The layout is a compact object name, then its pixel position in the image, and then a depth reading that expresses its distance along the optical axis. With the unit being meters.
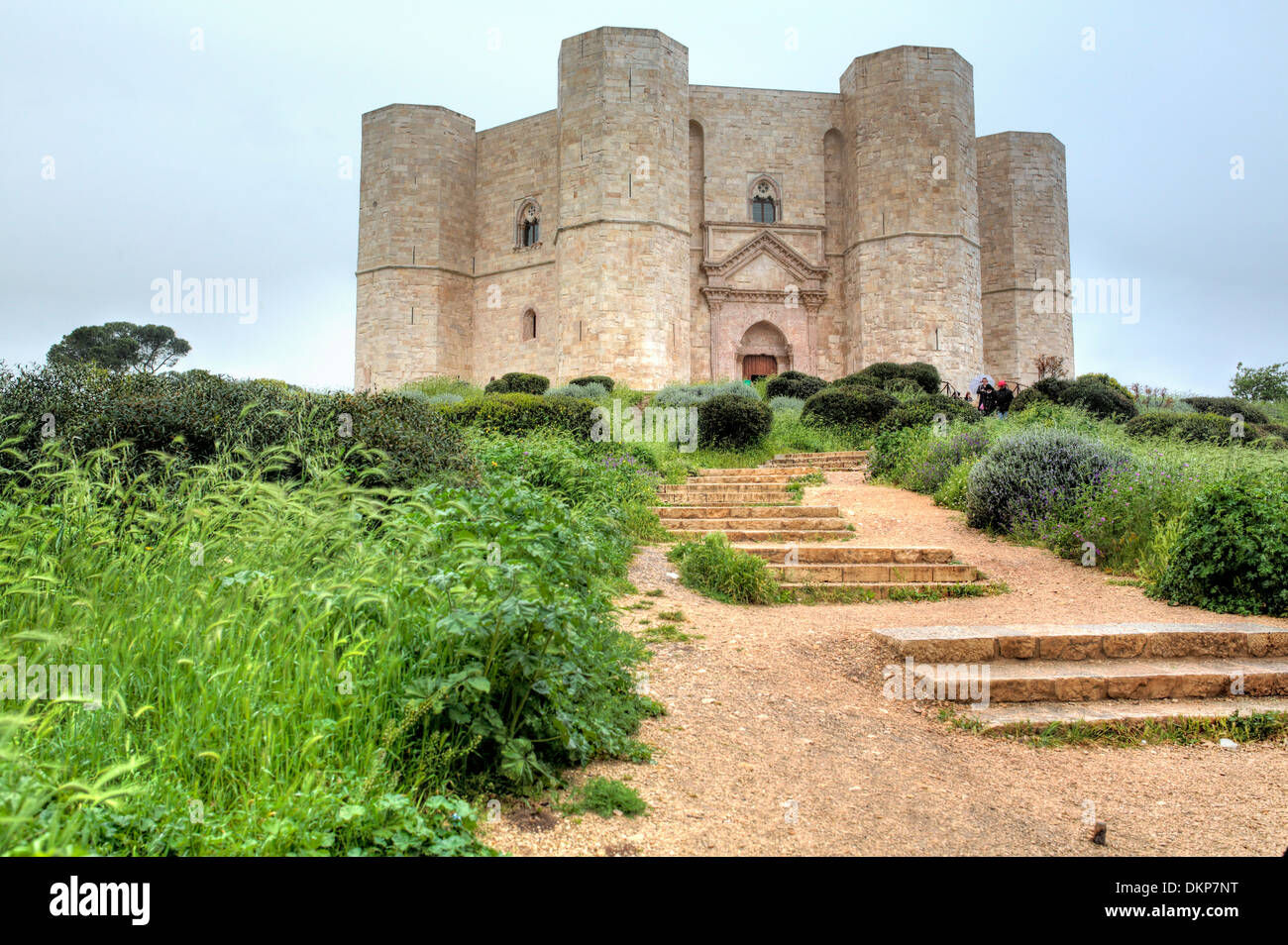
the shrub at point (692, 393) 18.12
